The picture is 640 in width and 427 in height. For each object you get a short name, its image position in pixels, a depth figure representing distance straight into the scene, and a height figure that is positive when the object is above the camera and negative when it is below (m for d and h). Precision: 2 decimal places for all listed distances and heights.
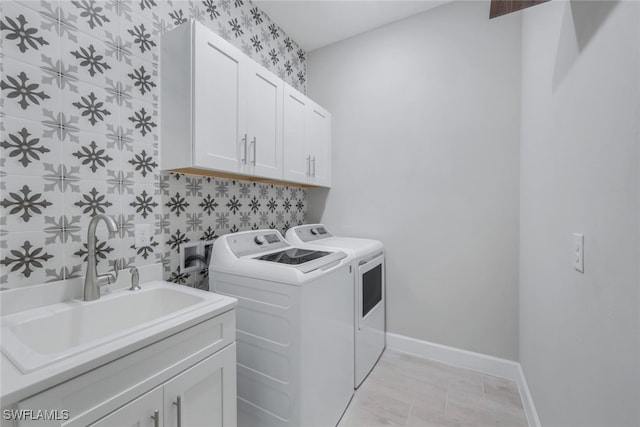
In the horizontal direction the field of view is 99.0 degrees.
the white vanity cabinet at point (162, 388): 0.67 -0.52
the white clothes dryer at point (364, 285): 1.85 -0.55
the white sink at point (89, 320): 0.73 -0.39
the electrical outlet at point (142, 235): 1.37 -0.12
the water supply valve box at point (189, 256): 1.58 -0.27
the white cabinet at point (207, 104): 1.35 +0.57
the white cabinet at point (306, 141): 2.03 +0.59
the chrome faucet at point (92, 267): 1.10 -0.23
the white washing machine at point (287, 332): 1.29 -0.61
